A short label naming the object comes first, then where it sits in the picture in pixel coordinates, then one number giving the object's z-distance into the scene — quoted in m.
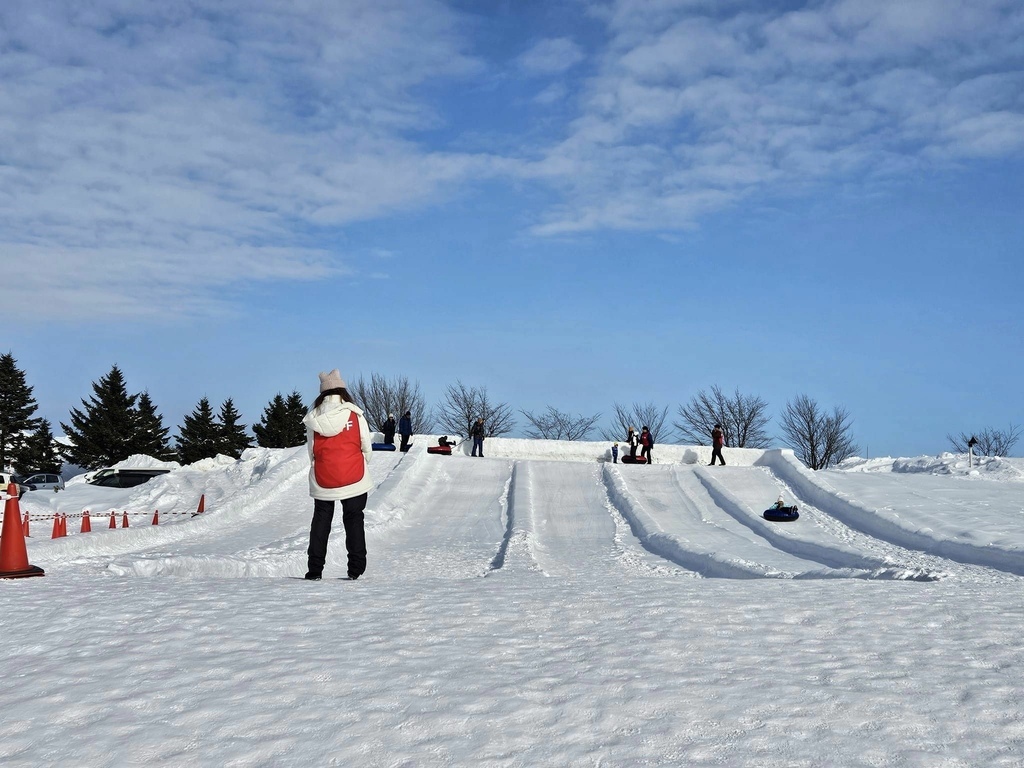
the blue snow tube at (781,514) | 17.48
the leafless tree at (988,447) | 71.19
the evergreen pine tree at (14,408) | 52.19
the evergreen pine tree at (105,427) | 53.56
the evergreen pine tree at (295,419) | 63.38
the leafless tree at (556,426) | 71.69
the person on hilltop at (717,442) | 28.94
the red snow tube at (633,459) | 32.53
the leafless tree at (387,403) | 70.00
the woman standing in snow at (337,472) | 7.08
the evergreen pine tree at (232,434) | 62.16
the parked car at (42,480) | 41.58
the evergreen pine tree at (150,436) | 54.62
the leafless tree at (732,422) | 66.44
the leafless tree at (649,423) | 71.62
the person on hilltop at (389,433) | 31.86
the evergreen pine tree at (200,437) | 61.72
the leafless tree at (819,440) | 66.31
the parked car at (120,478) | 39.91
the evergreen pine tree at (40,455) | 51.72
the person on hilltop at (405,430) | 30.39
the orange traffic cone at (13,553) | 6.76
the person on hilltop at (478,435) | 32.28
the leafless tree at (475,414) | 69.56
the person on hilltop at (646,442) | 31.45
